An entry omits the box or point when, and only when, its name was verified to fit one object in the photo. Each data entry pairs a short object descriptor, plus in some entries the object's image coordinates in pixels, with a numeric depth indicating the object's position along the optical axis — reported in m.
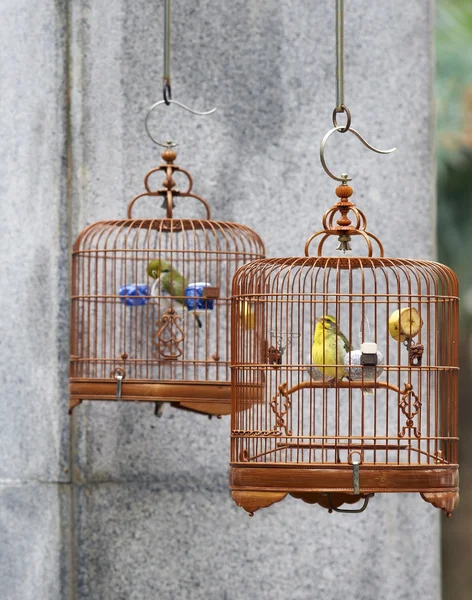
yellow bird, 7.73
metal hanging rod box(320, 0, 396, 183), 7.70
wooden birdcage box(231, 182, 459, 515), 7.34
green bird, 9.22
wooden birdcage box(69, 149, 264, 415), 8.97
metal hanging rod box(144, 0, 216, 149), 9.25
